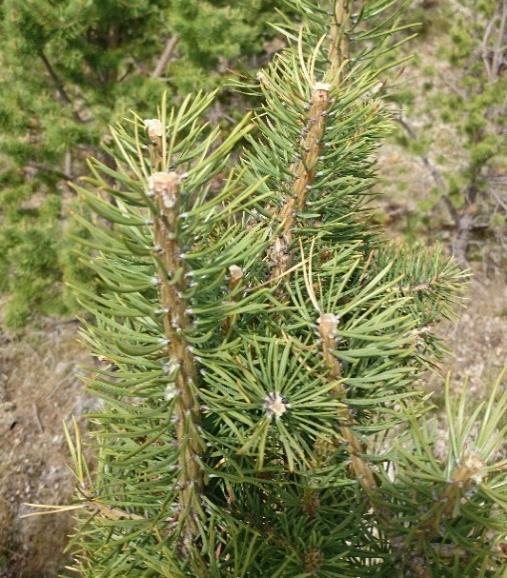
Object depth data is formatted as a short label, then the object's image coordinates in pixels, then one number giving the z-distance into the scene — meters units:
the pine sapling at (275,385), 0.54
